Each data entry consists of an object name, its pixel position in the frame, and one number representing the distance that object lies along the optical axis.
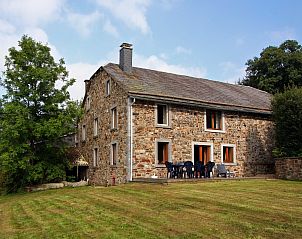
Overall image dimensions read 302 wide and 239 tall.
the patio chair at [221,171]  22.78
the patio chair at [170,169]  20.23
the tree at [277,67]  43.72
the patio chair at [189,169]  20.30
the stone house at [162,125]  21.64
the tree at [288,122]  21.75
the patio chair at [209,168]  21.16
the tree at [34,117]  23.72
